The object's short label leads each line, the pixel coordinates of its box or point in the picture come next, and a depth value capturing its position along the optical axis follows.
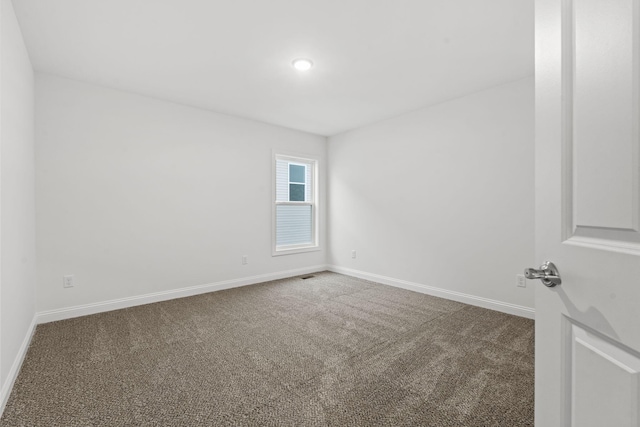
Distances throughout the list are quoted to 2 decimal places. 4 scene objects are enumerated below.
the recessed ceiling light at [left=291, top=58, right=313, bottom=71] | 2.72
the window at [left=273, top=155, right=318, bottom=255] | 4.89
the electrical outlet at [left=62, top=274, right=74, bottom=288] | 3.03
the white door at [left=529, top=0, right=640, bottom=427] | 0.61
